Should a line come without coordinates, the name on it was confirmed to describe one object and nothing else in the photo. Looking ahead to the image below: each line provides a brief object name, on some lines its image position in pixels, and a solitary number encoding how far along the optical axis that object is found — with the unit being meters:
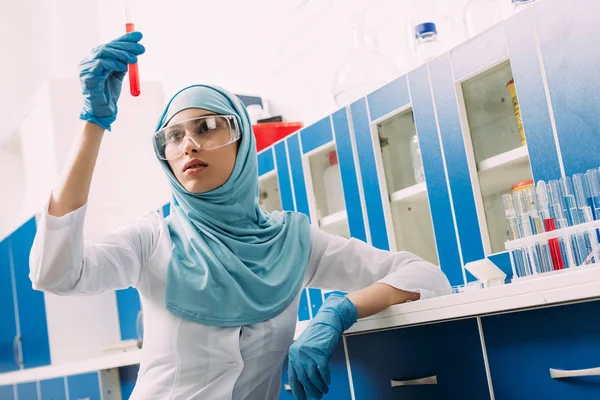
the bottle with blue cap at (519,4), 1.70
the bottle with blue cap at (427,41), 2.03
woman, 1.29
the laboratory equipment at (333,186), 2.33
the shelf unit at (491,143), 1.78
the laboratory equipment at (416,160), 2.04
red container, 2.73
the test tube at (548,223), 1.44
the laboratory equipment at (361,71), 2.34
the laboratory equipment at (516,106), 1.71
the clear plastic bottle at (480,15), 1.96
